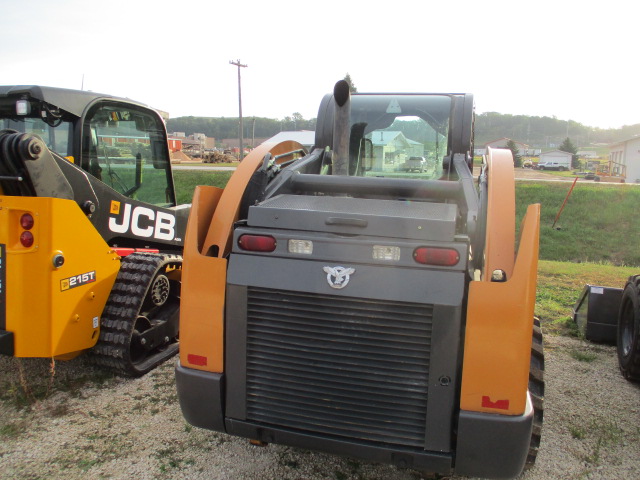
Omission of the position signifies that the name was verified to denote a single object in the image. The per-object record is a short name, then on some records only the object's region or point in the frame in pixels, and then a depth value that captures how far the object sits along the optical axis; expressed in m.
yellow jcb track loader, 3.29
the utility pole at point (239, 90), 40.66
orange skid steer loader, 2.24
